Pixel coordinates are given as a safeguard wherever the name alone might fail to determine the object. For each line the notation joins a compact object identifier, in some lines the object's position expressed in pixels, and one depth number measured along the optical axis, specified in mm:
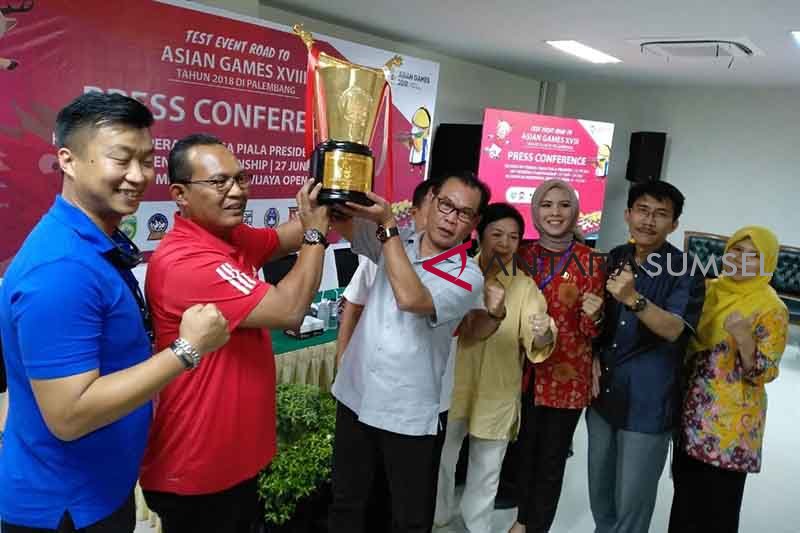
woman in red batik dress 2062
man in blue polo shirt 904
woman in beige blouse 2055
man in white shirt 1583
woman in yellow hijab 1816
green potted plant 1988
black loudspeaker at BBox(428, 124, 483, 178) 5793
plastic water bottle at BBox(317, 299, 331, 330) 3092
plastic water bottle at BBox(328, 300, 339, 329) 3113
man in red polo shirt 1140
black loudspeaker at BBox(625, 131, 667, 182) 6957
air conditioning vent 4133
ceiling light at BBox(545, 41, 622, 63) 4758
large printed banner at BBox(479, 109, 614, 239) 5289
